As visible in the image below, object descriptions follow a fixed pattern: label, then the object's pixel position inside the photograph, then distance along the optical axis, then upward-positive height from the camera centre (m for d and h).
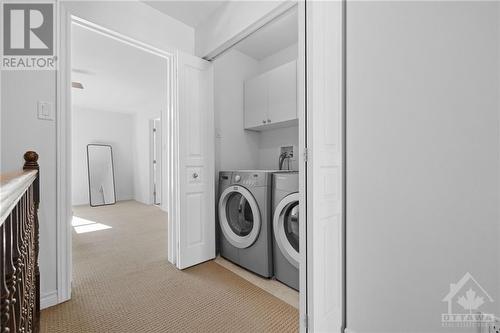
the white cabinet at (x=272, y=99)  2.43 +0.71
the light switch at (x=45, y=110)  1.60 +0.36
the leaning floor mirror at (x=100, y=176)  5.72 -0.28
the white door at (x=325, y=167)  1.12 -0.01
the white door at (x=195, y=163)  2.26 +0.01
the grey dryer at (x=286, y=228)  1.89 -0.52
